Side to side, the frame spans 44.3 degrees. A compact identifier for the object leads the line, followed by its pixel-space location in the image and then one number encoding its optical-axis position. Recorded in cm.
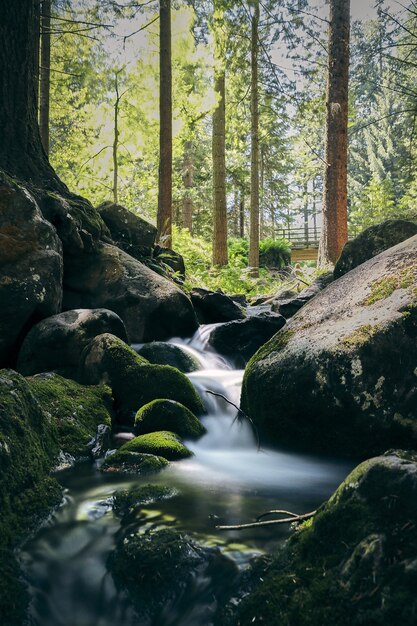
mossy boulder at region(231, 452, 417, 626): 180
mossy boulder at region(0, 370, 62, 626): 235
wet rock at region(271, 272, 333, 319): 969
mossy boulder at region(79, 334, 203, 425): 540
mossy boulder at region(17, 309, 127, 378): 608
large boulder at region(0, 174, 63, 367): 634
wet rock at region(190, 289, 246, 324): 1012
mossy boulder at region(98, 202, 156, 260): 1095
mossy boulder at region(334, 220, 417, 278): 748
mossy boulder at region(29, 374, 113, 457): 443
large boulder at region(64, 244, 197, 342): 844
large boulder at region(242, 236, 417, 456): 392
